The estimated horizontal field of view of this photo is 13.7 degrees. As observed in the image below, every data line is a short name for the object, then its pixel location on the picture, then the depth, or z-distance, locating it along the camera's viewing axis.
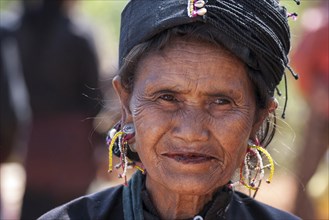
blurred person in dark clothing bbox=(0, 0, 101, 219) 8.87
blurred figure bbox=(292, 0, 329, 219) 9.84
